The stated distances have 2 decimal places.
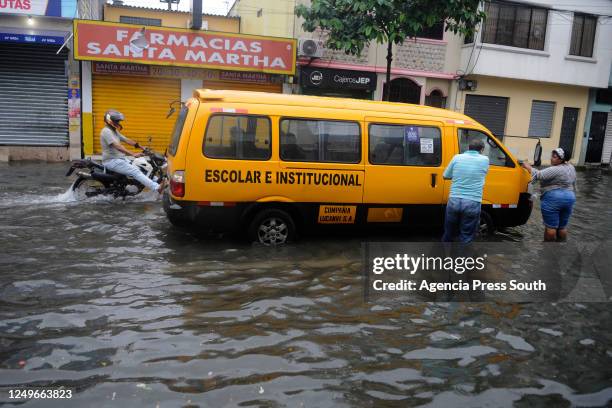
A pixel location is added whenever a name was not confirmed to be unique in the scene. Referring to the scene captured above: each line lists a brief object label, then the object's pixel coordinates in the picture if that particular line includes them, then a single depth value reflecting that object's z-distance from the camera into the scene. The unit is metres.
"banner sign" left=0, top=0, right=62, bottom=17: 13.37
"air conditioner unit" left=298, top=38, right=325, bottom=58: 15.77
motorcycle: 9.09
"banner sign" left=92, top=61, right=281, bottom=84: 15.12
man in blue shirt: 6.62
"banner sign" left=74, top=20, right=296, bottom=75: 14.21
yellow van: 6.62
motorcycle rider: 8.70
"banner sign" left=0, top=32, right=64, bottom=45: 13.51
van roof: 6.74
